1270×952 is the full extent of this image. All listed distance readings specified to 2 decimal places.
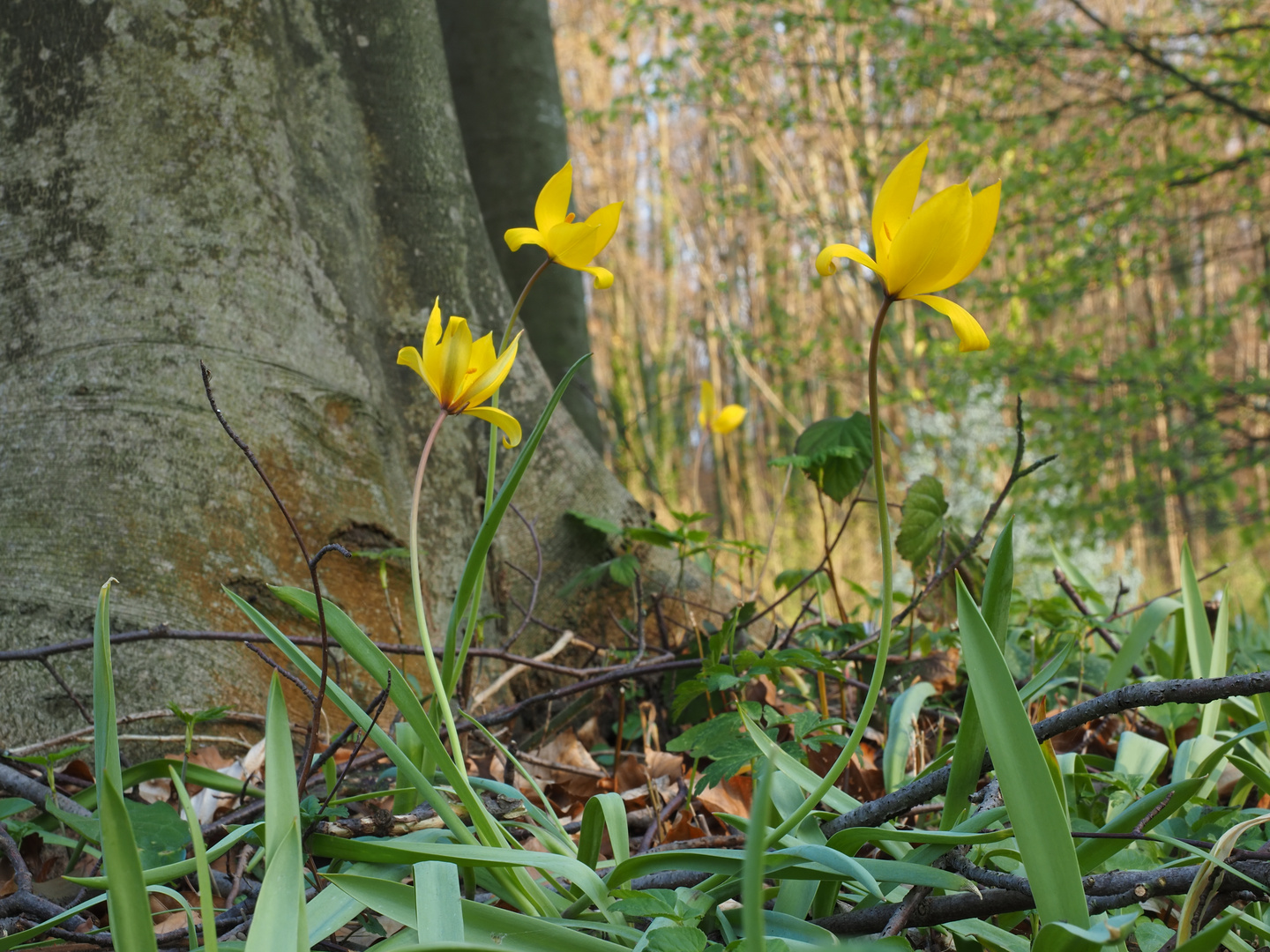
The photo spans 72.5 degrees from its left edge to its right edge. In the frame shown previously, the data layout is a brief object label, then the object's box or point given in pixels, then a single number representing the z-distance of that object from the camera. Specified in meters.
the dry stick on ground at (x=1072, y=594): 1.39
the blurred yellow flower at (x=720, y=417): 1.56
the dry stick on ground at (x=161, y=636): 1.02
